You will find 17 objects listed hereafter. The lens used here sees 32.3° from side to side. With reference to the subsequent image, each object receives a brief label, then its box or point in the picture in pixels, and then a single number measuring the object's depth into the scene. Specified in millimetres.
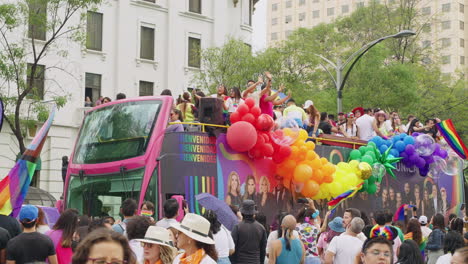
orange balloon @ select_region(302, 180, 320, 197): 16562
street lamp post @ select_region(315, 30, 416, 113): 25672
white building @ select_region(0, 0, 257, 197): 33062
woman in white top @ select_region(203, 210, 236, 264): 10156
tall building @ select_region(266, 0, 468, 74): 84812
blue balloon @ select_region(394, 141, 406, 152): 20281
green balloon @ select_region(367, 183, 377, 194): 19094
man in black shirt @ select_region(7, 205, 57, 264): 8328
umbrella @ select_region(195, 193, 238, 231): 11172
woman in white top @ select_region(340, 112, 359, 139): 20578
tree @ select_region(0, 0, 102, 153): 21984
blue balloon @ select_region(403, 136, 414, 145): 20431
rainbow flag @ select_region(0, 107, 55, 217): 10625
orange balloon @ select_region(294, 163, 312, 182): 16281
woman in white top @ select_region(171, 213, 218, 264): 6840
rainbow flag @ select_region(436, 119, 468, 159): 21594
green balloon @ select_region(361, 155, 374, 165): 18625
